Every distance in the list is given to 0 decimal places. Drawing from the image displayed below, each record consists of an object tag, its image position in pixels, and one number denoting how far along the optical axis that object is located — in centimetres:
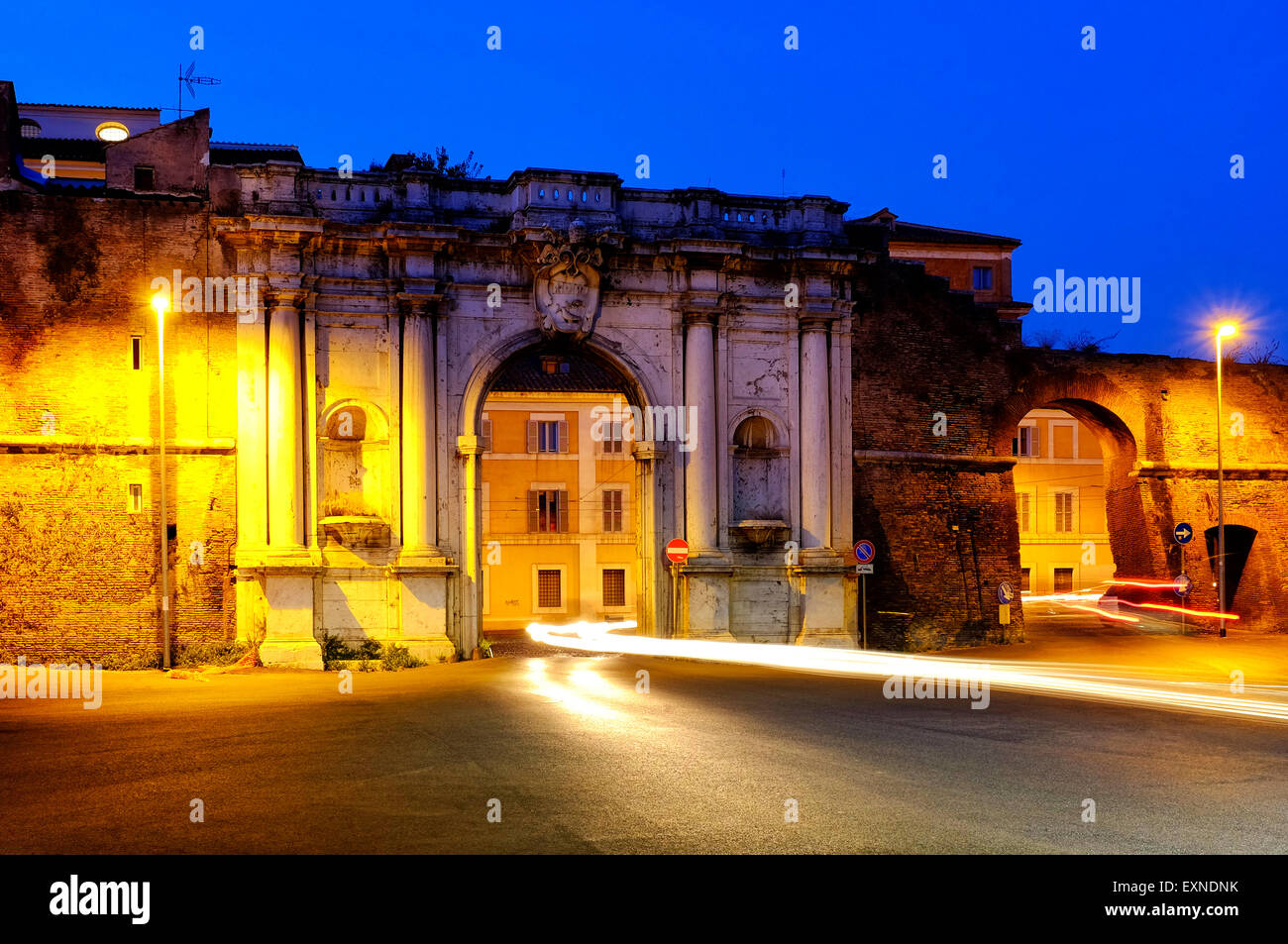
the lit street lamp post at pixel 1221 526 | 2520
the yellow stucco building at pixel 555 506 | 4066
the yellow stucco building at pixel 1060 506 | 4522
